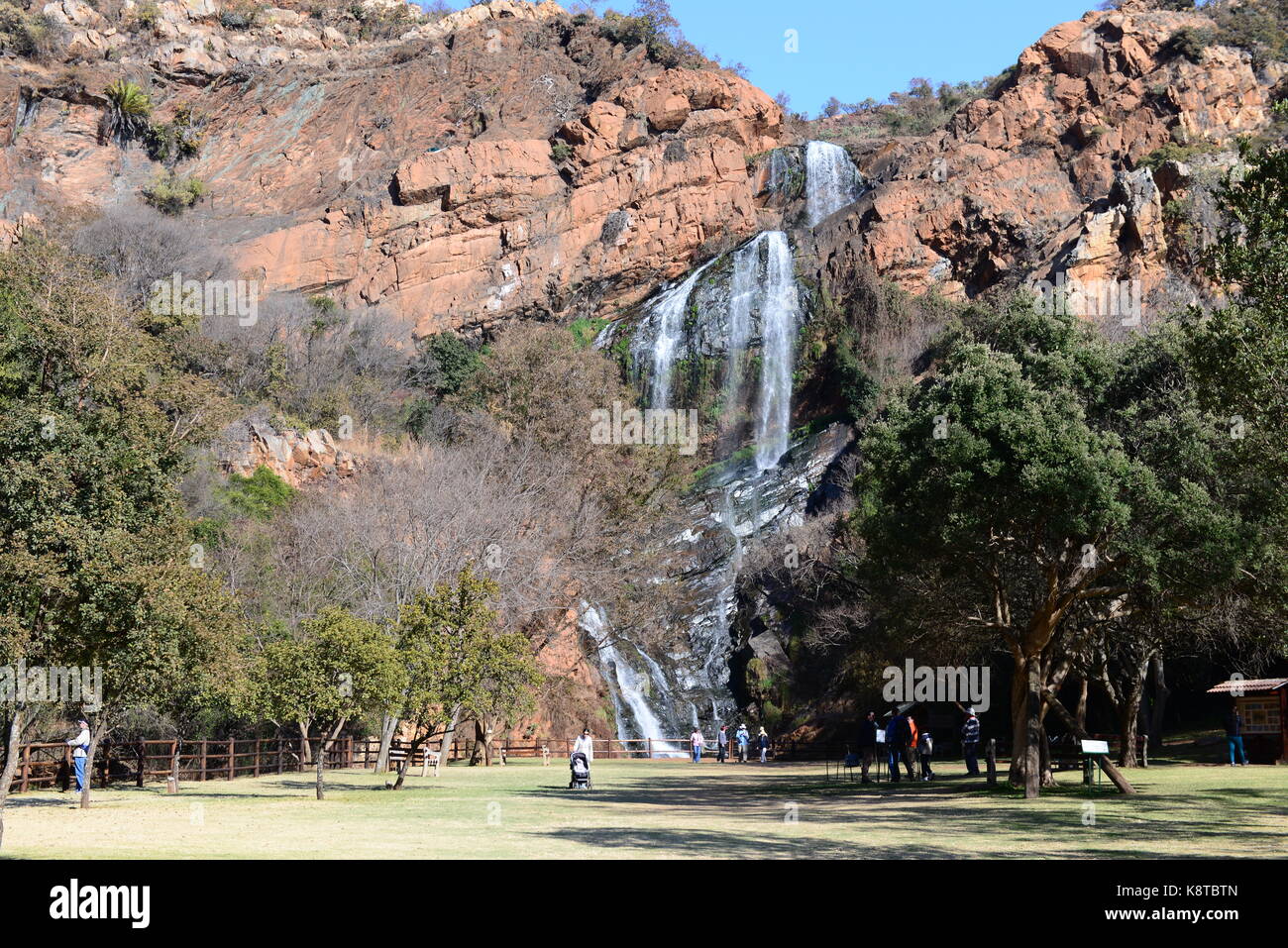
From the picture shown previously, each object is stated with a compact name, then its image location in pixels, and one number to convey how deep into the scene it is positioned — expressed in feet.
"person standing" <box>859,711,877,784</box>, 95.77
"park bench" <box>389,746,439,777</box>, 110.52
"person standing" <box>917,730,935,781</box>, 93.35
